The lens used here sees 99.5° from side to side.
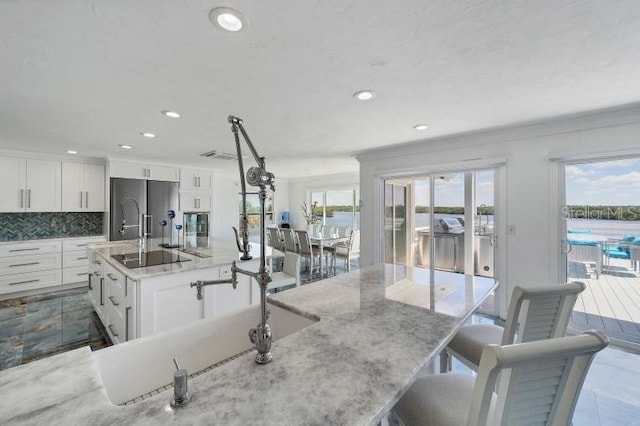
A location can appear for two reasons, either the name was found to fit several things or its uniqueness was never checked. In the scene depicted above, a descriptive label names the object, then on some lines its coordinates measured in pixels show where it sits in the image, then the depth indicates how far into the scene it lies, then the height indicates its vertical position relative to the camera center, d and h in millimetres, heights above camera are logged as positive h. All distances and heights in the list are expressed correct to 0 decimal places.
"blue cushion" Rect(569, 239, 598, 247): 2838 -309
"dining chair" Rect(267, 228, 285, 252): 5833 -562
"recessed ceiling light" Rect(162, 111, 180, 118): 2527 +947
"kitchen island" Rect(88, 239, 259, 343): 2020 -637
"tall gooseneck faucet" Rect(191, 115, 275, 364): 802 -99
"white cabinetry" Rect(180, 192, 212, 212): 5602 +256
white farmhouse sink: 976 -566
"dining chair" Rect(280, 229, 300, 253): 5360 -549
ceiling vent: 3416 +907
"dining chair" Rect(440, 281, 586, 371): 1082 -405
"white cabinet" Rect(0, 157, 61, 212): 4062 +444
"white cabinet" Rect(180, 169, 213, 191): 5605 +721
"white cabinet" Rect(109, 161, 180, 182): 4695 +787
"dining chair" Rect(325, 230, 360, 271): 5332 -762
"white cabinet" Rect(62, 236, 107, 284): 4418 -768
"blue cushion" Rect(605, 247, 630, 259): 2710 -400
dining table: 5176 -531
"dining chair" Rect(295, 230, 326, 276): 4979 -637
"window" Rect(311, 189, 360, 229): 7241 +193
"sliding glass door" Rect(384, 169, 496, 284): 3477 -111
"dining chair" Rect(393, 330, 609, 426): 638 -419
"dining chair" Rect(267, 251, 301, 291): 2973 -687
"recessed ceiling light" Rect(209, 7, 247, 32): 1242 +930
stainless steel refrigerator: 4637 +193
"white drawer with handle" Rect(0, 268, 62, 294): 3961 -1024
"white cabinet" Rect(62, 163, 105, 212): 4562 +459
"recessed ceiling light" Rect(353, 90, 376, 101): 2119 +952
